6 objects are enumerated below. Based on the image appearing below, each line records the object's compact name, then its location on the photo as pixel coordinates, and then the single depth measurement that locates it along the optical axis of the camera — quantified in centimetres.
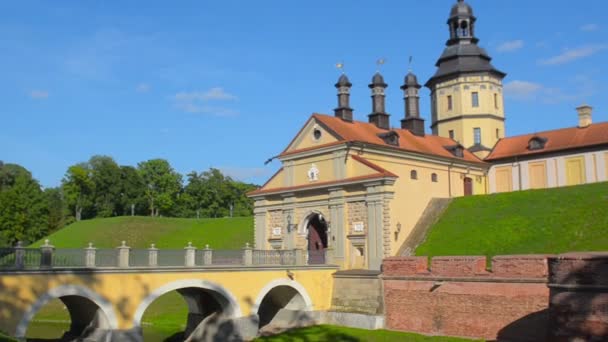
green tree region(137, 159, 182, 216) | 7519
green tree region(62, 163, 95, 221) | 7250
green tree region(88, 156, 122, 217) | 7275
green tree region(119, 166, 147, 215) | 7331
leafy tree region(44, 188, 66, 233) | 7203
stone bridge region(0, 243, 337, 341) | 1789
